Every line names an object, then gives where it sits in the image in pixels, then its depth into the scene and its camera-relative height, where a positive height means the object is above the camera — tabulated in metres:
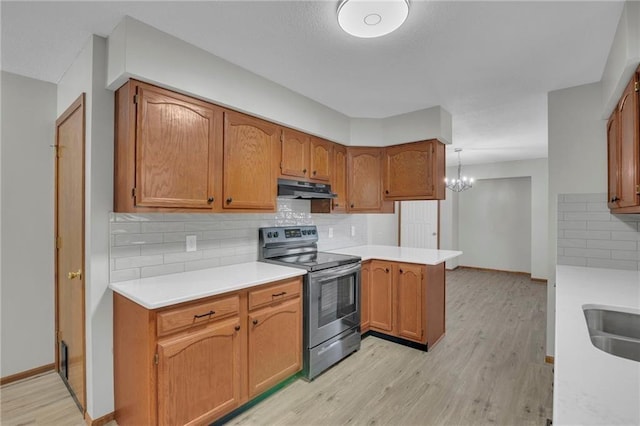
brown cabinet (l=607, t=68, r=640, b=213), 1.56 +0.36
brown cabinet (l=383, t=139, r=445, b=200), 3.31 +0.47
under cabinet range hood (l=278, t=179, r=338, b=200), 2.71 +0.22
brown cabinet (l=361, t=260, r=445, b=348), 3.02 -0.89
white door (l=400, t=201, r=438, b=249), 6.46 -0.22
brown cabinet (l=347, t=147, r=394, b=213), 3.61 +0.40
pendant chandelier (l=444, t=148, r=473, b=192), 5.93 +0.60
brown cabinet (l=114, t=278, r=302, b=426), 1.66 -0.86
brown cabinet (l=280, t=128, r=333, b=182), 2.81 +0.55
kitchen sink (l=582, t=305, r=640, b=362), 1.43 -0.57
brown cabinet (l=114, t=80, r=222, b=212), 1.85 +0.40
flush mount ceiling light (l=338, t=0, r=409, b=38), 1.52 +1.02
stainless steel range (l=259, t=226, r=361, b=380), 2.49 -0.70
